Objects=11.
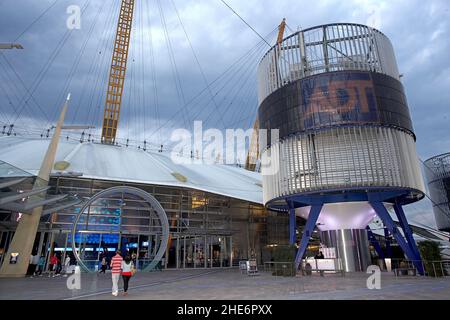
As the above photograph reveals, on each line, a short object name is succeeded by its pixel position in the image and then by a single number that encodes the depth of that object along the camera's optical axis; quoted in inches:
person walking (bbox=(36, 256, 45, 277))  934.4
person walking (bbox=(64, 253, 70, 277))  919.6
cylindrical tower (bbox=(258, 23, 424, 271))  912.9
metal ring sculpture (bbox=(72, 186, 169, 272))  1029.8
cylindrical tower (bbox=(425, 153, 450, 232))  2373.3
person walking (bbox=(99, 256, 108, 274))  974.4
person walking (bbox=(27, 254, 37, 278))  903.5
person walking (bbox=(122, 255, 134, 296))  501.7
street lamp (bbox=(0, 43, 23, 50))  576.1
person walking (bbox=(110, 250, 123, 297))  482.6
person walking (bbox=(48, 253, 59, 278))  902.7
